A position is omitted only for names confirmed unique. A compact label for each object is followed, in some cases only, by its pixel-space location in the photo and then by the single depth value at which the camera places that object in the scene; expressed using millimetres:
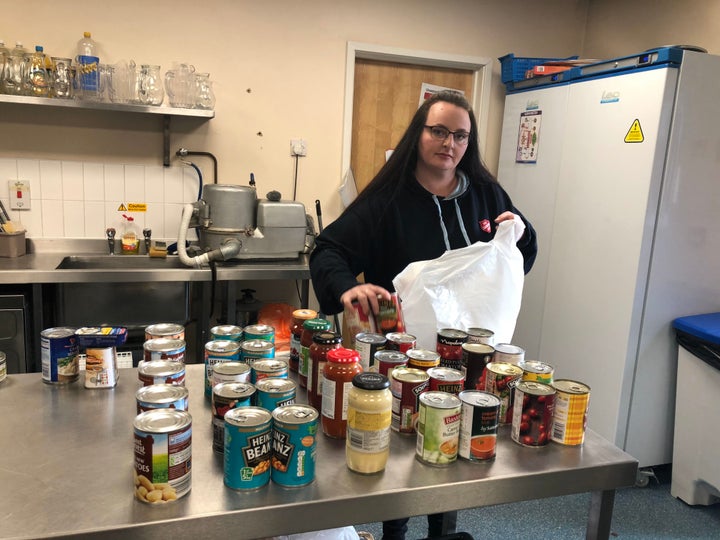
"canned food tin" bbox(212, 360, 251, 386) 1023
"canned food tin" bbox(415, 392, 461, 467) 948
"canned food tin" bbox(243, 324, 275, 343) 1241
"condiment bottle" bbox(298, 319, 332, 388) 1217
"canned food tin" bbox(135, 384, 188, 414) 946
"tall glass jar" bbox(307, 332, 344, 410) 1115
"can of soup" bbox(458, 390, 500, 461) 968
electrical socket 3215
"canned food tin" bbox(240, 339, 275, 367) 1165
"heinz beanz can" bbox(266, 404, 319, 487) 875
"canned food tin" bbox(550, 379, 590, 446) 1044
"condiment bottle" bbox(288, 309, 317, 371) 1298
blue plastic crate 3223
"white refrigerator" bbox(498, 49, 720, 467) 2336
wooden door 3371
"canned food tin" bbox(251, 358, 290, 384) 1087
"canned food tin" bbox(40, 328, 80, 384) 1199
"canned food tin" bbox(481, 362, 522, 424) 1102
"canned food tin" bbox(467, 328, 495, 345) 1221
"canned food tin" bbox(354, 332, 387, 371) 1175
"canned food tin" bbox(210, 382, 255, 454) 948
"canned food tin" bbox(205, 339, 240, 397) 1127
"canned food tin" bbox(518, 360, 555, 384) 1101
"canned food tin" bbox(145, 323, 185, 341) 1226
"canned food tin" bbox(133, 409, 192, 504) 822
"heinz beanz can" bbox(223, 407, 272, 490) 858
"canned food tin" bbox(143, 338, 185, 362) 1153
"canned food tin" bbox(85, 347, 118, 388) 1205
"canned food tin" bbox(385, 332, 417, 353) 1207
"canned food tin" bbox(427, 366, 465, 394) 1033
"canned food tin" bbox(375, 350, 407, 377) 1108
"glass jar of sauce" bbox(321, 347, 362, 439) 1008
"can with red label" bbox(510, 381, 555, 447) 1033
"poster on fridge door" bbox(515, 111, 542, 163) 3047
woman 1644
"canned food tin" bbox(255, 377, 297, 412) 967
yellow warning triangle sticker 2396
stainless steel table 819
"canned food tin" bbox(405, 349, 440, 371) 1100
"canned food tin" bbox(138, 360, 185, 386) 1069
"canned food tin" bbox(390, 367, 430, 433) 1037
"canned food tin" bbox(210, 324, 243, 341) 1222
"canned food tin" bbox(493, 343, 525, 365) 1164
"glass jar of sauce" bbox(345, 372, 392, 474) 911
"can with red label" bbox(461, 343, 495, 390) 1134
